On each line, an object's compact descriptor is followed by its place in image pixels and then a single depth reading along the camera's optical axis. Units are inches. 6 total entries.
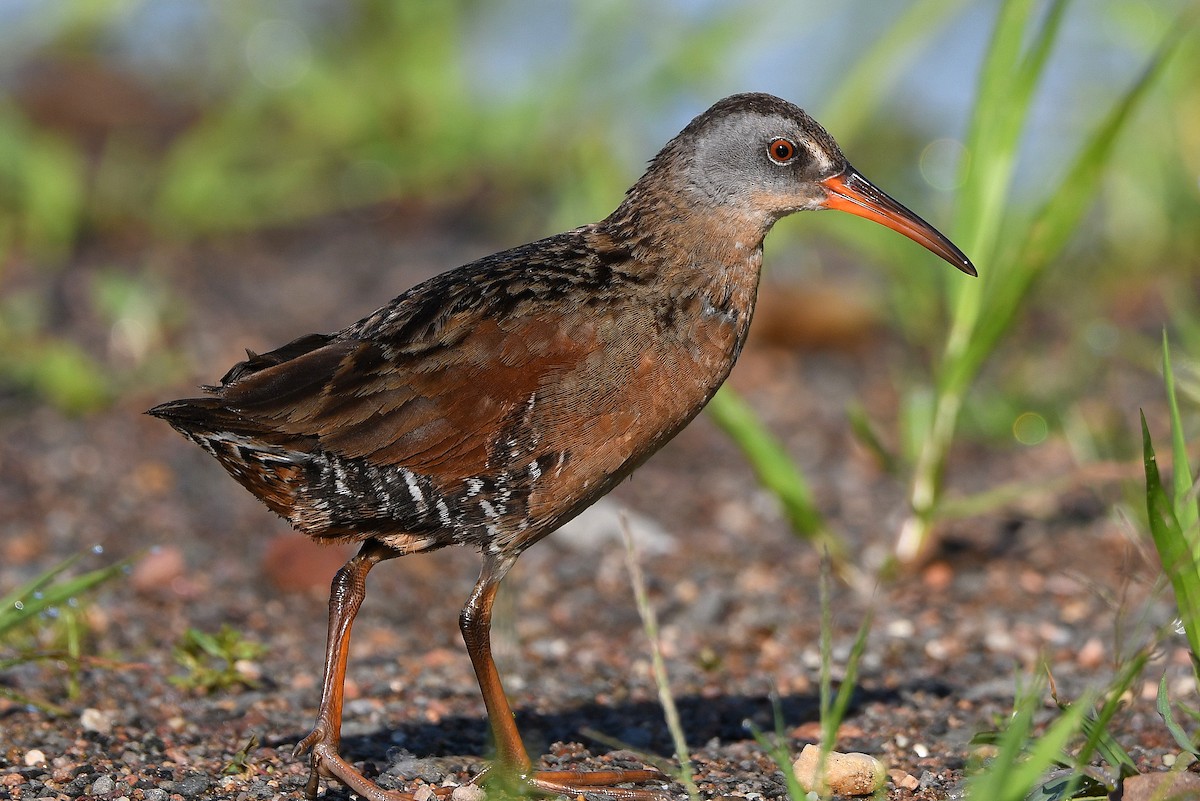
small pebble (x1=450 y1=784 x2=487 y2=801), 253.1
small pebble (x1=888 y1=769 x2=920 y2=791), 257.9
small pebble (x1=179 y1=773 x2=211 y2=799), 253.6
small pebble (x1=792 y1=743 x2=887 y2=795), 252.2
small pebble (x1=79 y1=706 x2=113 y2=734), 288.4
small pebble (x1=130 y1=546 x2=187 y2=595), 378.9
